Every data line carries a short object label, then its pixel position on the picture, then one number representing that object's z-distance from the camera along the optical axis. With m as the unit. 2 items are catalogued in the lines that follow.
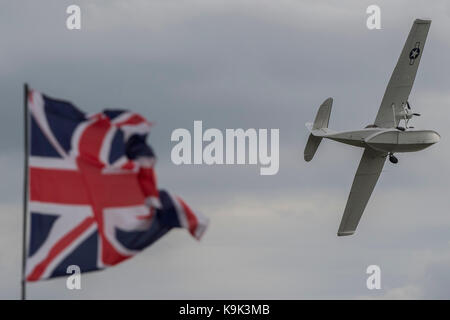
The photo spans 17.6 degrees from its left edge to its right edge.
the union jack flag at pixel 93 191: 36.75
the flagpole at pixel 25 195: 35.31
